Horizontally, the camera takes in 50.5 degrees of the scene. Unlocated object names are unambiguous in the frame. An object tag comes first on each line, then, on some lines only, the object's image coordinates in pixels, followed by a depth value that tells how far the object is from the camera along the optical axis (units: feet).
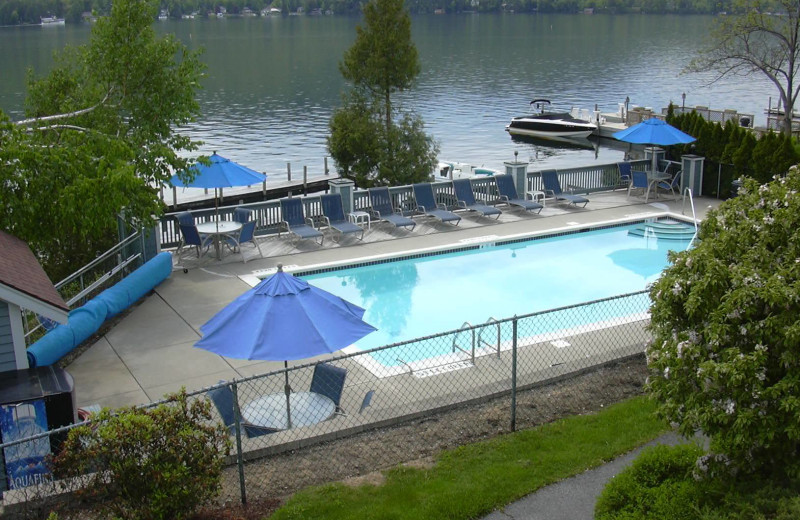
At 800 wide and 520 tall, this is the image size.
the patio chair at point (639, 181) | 72.49
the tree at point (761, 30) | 96.32
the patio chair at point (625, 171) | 75.14
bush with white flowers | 21.27
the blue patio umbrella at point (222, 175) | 53.98
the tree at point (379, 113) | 76.84
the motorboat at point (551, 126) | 149.48
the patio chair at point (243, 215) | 59.11
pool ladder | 37.55
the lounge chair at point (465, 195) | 66.08
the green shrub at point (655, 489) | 24.12
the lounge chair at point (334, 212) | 61.16
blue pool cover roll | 37.47
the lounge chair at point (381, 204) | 63.87
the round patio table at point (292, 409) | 32.37
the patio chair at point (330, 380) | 32.91
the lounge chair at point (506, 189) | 68.72
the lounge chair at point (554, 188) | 69.83
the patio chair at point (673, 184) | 73.53
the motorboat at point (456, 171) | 89.92
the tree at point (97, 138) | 37.22
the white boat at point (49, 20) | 390.21
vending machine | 26.86
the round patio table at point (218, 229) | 55.31
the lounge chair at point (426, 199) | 64.95
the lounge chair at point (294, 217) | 59.47
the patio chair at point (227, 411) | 30.35
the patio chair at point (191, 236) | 54.65
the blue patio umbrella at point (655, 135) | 69.97
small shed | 28.35
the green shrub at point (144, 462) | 22.90
